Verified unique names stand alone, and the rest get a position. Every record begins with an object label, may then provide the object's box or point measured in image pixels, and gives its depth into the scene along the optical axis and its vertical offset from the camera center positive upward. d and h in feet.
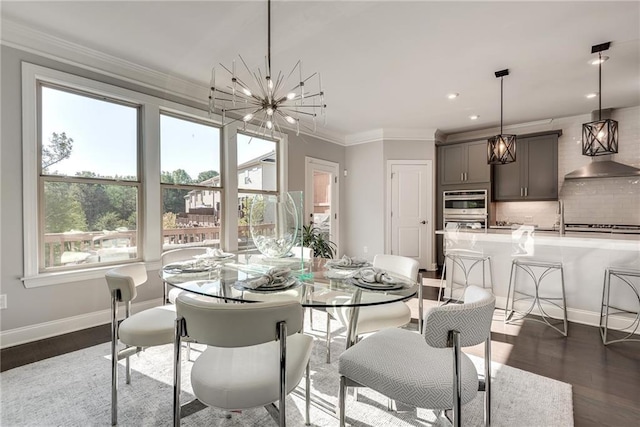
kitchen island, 9.59 -1.62
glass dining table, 5.22 -1.43
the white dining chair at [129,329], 5.52 -2.17
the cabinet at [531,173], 16.65 +2.08
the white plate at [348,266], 7.32 -1.35
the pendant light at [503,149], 12.38 +2.47
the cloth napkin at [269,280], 5.55 -1.27
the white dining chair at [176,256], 8.11 -1.31
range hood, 14.08 +1.89
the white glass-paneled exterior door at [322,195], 18.20 +0.98
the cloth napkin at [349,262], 7.45 -1.27
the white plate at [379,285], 5.67 -1.41
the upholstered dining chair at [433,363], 3.73 -2.22
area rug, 5.55 -3.74
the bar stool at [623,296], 9.16 -2.66
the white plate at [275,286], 5.49 -1.38
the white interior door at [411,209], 19.43 +0.08
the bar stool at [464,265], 11.98 -2.24
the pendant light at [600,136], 10.18 +2.45
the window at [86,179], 9.29 +1.09
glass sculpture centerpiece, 7.74 -0.36
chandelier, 10.86 +5.01
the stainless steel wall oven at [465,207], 18.13 +0.19
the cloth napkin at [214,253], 8.65 -1.18
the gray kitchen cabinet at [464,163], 18.34 +2.87
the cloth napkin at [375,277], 5.85 -1.28
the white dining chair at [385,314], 6.40 -2.24
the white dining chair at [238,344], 3.74 -1.67
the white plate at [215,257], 8.39 -1.25
